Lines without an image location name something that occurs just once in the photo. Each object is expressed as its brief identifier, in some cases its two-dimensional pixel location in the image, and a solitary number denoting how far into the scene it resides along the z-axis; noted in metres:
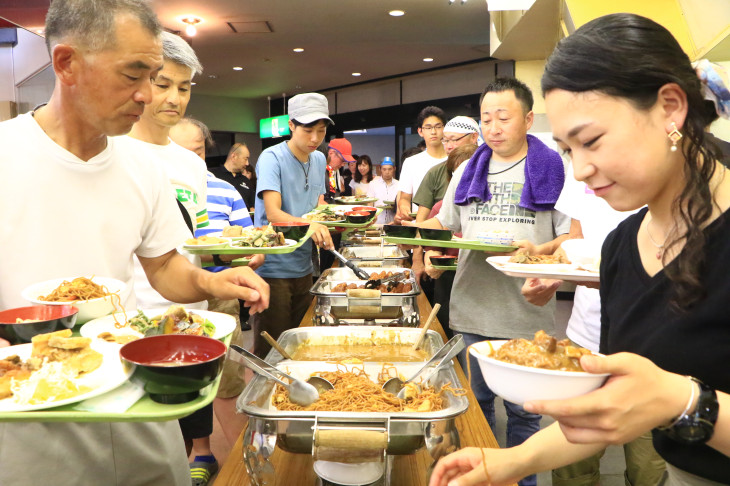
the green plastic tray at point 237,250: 2.13
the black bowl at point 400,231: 2.42
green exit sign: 13.73
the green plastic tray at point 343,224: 3.18
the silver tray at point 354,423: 1.12
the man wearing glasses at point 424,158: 4.63
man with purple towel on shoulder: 2.31
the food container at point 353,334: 1.99
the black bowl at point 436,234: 2.24
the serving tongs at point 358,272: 2.62
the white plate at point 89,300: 1.19
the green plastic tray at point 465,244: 2.12
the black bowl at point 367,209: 3.55
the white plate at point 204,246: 2.11
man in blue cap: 7.59
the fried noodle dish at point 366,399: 1.33
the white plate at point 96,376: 0.80
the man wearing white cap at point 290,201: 3.18
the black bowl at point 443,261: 2.65
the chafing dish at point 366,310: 2.21
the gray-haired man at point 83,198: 1.27
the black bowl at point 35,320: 1.06
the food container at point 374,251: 3.82
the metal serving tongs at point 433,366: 1.40
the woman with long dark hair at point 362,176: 8.48
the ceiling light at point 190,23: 7.31
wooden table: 1.24
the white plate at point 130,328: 1.16
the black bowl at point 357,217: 3.41
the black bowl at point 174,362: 0.79
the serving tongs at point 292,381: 1.25
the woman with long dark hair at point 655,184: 0.93
